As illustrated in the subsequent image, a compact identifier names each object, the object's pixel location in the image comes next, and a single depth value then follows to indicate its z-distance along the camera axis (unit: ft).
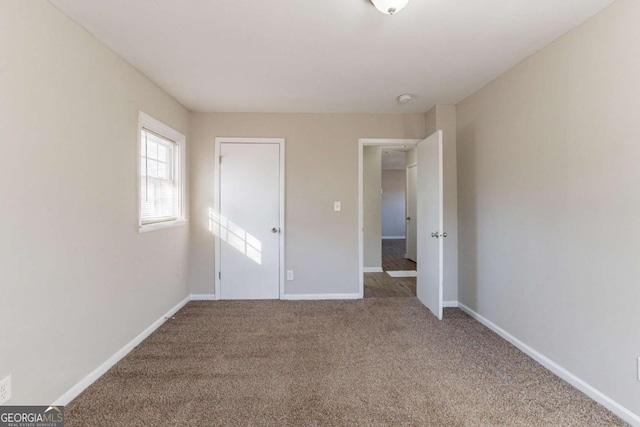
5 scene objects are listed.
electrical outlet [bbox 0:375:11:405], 4.63
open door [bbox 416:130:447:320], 9.93
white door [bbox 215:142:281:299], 12.08
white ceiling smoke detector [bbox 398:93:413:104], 10.13
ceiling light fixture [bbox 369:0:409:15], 5.25
